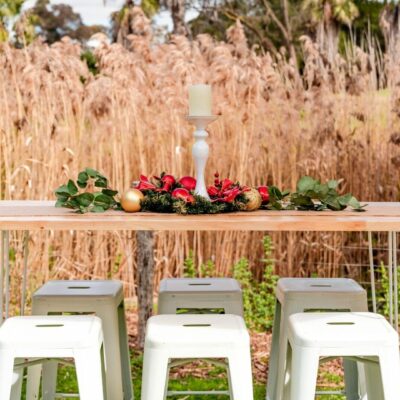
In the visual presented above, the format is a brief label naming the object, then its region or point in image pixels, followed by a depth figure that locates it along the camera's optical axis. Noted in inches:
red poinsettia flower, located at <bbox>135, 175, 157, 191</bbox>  99.1
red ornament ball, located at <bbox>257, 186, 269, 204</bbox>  100.0
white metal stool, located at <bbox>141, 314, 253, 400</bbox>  82.4
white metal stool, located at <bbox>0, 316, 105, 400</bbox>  82.7
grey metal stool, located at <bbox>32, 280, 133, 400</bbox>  103.1
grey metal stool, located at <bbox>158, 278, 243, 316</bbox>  106.5
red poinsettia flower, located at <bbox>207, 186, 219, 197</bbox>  98.4
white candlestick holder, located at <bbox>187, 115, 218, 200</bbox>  97.0
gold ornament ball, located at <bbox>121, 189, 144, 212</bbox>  95.1
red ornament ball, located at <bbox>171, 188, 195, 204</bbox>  92.4
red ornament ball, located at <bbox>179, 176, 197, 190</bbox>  100.1
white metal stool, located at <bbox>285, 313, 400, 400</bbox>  83.0
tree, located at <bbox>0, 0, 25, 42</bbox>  607.5
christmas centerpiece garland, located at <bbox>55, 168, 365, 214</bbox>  93.8
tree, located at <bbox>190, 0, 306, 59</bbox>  633.0
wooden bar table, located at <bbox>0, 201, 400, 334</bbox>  85.7
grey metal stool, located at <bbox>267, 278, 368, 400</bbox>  104.5
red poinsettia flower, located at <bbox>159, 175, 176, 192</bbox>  98.6
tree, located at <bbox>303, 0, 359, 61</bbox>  605.9
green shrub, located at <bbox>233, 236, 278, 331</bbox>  164.9
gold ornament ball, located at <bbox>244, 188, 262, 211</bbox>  95.7
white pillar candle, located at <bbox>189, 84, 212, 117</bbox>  93.6
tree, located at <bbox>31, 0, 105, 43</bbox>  772.0
